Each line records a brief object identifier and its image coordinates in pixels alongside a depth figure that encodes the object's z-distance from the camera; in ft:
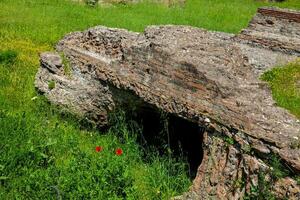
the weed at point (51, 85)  25.12
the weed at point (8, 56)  32.47
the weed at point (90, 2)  57.75
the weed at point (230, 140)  16.52
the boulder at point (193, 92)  15.90
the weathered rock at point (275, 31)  43.91
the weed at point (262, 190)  14.74
